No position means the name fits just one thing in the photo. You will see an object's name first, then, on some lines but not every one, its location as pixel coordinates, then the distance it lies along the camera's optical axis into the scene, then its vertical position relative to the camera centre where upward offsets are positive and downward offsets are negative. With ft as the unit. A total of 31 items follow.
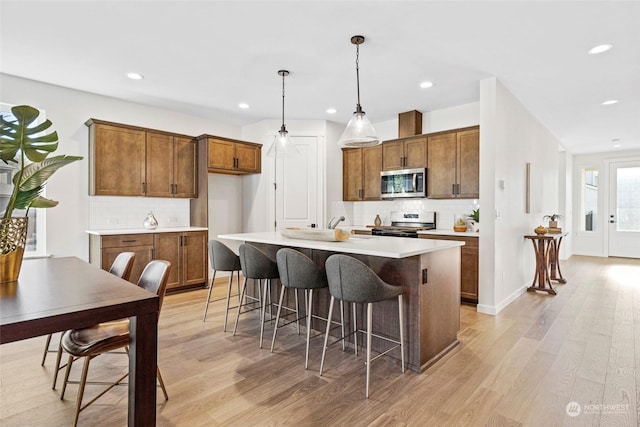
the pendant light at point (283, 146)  12.14 +2.37
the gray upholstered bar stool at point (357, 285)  7.39 -1.65
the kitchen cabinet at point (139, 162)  14.26 +2.29
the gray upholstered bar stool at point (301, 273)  8.67 -1.62
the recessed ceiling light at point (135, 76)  12.67 +5.18
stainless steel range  16.07 -0.65
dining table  3.95 -1.27
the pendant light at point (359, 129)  10.10 +2.49
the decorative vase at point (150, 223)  15.85 -0.55
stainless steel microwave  16.51 +1.45
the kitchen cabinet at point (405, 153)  16.57 +2.99
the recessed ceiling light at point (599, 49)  10.30 +5.08
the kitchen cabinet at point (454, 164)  14.75 +2.17
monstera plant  5.44 +0.63
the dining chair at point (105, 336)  5.90 -2.33
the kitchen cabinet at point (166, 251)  13.83 -1.78
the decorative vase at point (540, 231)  16.19 -0.94
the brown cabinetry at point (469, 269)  13.57 -2.35
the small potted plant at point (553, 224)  17.89 -0.67
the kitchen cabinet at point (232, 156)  16.94 +2.94
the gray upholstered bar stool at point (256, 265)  9.96 -1.60
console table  15.79 -2.28
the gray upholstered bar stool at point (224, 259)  11.27 -1.60
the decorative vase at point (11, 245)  5.48 -0.57
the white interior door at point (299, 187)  18.56 +1.36
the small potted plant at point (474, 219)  15.21 -0.36
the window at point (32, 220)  12.86 -0.35
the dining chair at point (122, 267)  8.01 -1.36
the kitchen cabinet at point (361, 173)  18.61 +2.22
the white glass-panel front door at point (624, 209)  25.26 +0.19
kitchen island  8.23 -1.99
